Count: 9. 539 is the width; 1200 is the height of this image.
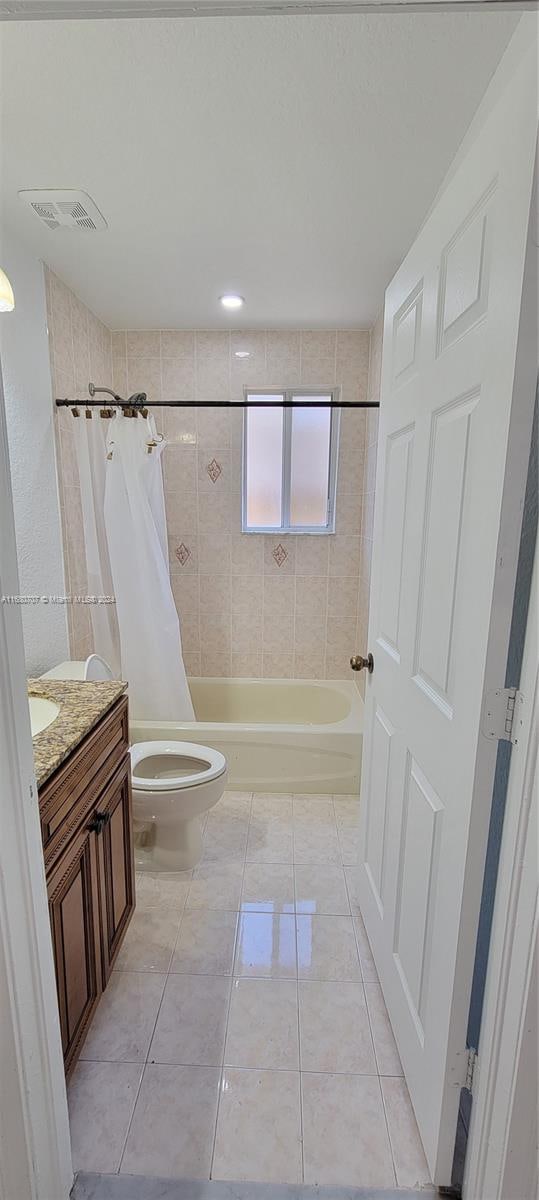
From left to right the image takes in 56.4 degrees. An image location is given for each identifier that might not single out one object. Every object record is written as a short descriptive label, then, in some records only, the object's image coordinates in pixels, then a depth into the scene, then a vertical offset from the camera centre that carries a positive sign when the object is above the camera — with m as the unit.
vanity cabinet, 1.03 -0.84
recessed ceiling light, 2.30 +0.94
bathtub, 2.39 -1.16
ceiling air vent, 1.53 +0.92
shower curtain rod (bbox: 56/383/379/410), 2.35 +0.48
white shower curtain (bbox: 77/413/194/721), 2.37 -0.33
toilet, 1.76 -1.04
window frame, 2.88 +0.25
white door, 0.75 -0.11
